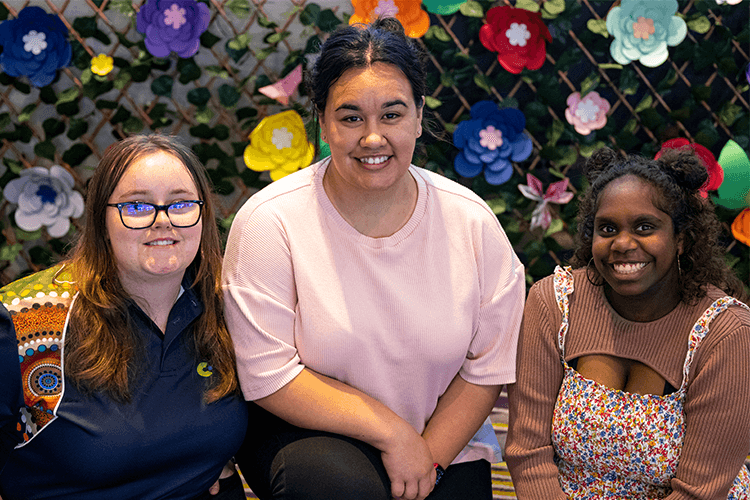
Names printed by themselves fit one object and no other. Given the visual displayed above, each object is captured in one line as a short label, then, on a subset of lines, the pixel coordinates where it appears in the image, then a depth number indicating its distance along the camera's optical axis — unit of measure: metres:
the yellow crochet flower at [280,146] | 2.31
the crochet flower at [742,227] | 2.36
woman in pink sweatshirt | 1.19
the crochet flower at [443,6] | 2.23
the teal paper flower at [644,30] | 2.26
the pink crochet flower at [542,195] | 2.36
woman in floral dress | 1.15
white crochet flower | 2.39
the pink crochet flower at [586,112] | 2.35
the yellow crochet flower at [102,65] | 2.31
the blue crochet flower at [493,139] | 2.33
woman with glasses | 1.05
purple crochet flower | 2.25
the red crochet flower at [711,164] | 2.28
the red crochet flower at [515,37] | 2.26
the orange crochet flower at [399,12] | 2.23
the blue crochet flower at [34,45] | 2.26
